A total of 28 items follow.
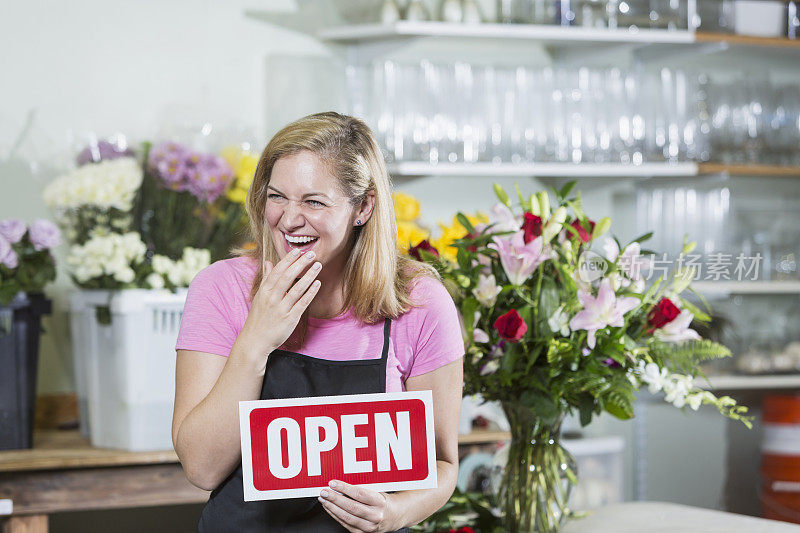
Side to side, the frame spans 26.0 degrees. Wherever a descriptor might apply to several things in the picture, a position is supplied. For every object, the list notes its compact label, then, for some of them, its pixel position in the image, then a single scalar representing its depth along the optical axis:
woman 2.88
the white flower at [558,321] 3.15
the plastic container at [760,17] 5.06
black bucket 3.75
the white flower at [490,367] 3.22
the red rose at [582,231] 3.21
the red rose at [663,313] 3.15
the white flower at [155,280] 3.75
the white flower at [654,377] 3.18
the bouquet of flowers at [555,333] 3.15
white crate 3.74
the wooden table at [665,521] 3.15
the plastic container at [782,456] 4.82
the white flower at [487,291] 3.21
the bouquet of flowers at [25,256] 3.72
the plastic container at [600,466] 4.66
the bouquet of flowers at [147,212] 3.76
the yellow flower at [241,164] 3.89
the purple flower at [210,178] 3.83
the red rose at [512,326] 3.09
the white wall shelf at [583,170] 4.52
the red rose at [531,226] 3.17
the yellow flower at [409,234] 3.80
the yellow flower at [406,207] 3.99
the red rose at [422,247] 3.36
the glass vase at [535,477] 3.23
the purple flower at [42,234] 3.75
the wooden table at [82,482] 3.64
